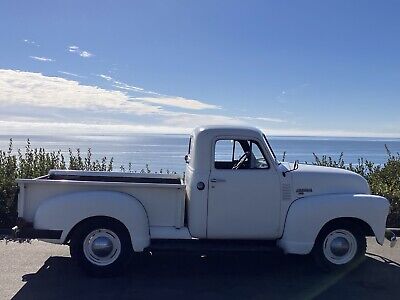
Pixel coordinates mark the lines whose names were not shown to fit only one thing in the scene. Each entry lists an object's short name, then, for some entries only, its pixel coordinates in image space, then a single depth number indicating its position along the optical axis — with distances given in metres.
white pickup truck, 6.09
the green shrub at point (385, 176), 9.58
